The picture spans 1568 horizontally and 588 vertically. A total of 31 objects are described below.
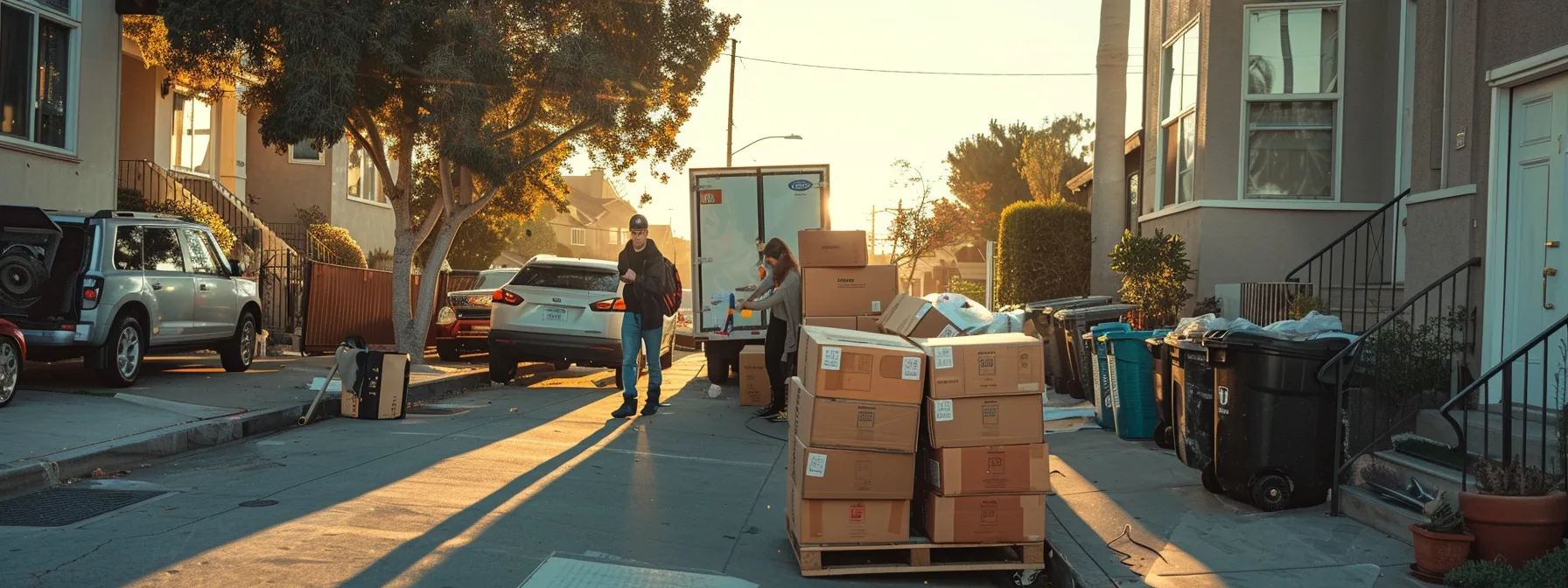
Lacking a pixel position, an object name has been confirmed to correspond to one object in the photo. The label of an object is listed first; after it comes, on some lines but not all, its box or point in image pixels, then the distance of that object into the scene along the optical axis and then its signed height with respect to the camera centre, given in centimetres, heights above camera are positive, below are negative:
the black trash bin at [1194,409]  752 -69
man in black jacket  1141 -23
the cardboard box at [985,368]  593 -37
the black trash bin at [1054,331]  1289 -40
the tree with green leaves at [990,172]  5478 +550
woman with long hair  1148 -19
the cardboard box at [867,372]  591 -40
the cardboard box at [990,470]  584 -86
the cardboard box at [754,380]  1327 -103
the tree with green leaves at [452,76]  1447 +256
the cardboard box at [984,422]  589 -63
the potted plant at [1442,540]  549 -106
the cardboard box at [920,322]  1096 -29
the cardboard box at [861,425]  590 -66
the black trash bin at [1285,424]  703 -71
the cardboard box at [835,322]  1197 -34
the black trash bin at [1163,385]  873 -65
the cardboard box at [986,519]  582 -108
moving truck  1480 +72
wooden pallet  580 -129
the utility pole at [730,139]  4206 +499
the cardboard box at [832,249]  1214 +37
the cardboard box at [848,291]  1196 -3
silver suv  1107 -29
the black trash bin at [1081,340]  1187 -46
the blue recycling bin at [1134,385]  1000 -72
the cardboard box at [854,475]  583 -90
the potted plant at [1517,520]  551 -95
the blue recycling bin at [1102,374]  1051 -69
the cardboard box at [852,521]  582 -111
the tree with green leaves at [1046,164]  4125 +469
